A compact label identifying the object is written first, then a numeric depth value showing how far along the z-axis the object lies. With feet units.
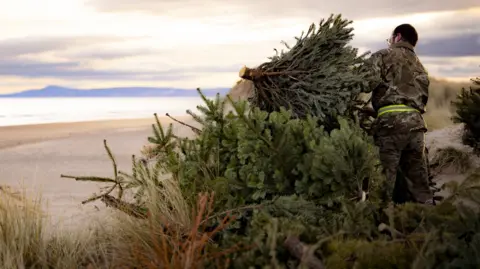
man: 25.02
